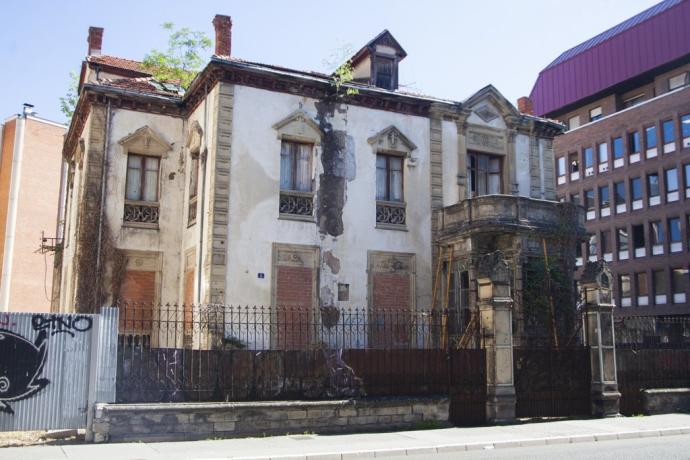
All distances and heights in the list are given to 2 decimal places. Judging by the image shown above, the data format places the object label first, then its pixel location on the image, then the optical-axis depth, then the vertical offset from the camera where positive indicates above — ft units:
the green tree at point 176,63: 90.38 +36.12
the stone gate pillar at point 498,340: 48.78 +0.33
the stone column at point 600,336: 52.60 +0.71
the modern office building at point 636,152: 143.84 +42.26
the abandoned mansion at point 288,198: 66.03 +14.24
